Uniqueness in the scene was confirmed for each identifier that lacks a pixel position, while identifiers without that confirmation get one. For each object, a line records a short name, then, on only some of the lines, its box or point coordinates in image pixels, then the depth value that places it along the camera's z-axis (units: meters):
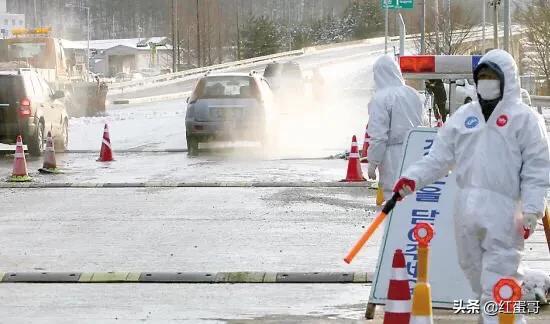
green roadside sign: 60.03
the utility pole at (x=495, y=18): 53.93
